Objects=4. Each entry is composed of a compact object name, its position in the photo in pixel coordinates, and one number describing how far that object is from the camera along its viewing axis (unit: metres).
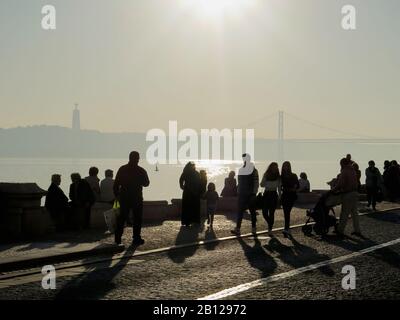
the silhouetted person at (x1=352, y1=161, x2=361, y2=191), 17.69
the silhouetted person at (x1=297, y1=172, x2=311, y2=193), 26.36
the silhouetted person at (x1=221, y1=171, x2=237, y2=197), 23.39
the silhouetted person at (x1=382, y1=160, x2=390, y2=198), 27.52
